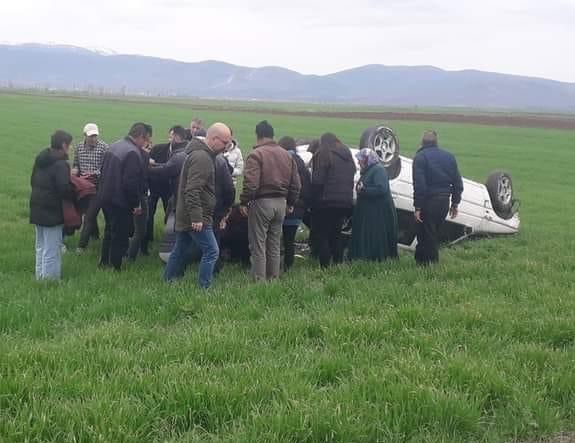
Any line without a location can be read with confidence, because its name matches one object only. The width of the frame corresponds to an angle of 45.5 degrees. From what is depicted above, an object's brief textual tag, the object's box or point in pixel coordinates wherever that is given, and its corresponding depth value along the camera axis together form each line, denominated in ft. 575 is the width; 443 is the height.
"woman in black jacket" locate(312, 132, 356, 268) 27.55
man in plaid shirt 30.09
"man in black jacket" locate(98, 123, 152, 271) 25.34
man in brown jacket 24.66
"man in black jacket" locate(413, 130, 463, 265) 28.50
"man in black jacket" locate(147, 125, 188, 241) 27.32
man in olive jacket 22.79
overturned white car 33.50
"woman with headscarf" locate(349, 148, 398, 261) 28.37
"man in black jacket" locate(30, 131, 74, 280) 24.32
